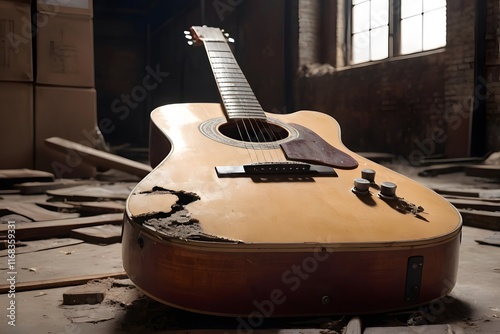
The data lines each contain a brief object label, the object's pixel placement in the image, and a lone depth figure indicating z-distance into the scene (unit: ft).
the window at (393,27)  18.61
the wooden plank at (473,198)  9.88
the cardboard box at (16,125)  14.43
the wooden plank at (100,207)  9.47
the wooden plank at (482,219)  8.71
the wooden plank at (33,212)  8.86
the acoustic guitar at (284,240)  3.69
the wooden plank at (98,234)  7.57
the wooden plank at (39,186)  12.17
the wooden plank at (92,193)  10.80
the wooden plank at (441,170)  15.31
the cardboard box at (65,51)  14.94
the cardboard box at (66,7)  14.98
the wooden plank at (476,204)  9.43
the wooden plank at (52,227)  7.69
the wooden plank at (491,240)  7.53
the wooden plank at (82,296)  4.73
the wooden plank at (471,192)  10.62
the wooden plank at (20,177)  12.71
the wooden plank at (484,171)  13.61
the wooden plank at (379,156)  18.28
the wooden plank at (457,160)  16.03
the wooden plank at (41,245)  7.06
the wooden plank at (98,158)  12.85
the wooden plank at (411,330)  3.74
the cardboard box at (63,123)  14.96
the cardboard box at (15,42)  14.34
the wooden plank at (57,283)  5.14
